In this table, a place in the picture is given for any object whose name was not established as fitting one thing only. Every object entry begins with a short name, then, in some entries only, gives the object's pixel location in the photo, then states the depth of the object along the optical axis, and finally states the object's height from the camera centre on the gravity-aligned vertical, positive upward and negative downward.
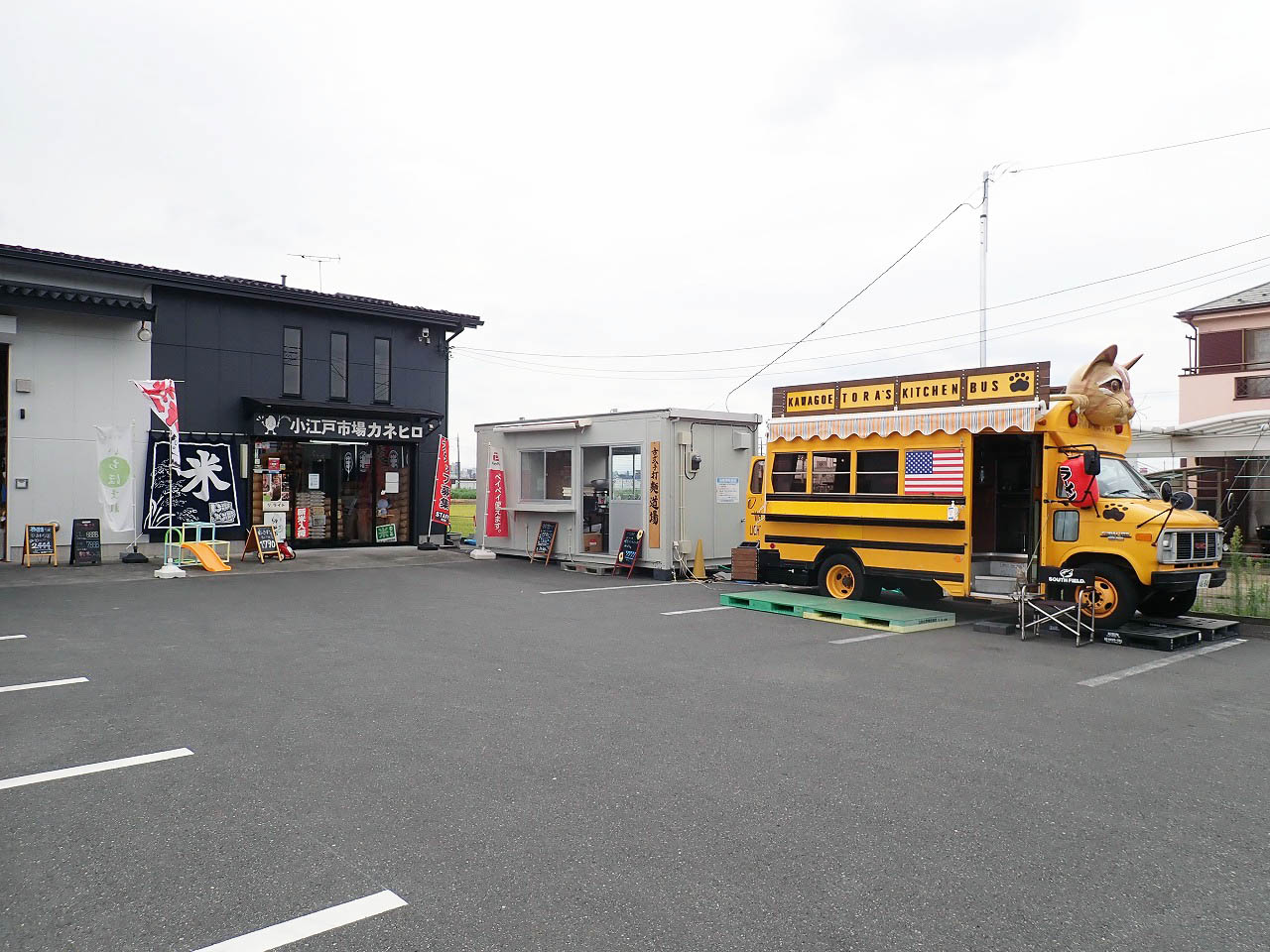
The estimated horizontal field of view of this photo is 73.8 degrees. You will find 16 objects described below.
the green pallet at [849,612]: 9.99 -1.62
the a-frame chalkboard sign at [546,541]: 17.16 -1.29
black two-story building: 16.98 +1.45
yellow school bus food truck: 9.41 -0.17
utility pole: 20.72 +5.11
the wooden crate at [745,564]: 13.39 -1.34
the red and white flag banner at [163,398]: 14.77 +1.32
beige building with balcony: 22.61 +3.55
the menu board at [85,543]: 15.38 -1.31
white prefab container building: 14.91 -0.05
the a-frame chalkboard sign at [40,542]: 15.02 -1.29
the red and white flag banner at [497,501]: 18.44 -0.52
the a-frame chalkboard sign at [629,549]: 15.26 -1.29
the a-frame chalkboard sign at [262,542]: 16.64 -1.37
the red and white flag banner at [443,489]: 19.84 -0.30
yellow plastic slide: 15.32 -1.56
